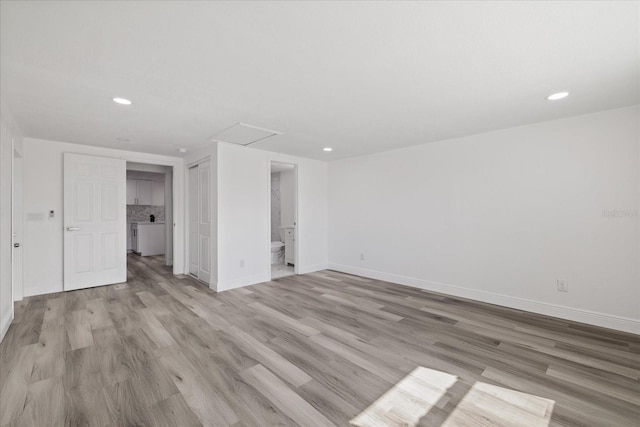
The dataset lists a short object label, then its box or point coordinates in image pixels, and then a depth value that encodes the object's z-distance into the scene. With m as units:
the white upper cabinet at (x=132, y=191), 8.36
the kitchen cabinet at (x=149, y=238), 7.76
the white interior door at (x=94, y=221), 4.32
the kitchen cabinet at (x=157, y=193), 8.81
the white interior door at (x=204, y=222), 4.64
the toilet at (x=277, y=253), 6.48
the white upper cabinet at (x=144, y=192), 8.56
